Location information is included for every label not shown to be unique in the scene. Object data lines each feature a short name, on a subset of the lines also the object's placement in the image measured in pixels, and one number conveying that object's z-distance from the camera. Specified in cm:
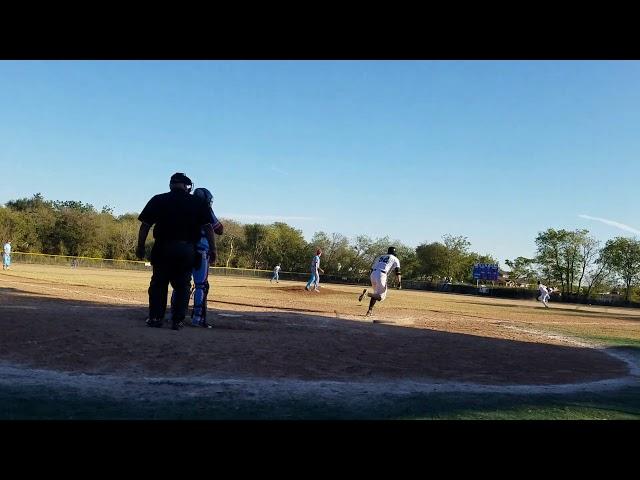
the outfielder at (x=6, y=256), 3584
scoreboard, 7981
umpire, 707
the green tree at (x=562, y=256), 7981
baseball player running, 1338
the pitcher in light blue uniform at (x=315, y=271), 2636
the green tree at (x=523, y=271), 8769
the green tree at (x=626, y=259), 7388
